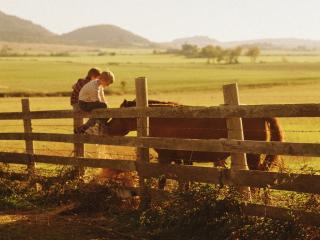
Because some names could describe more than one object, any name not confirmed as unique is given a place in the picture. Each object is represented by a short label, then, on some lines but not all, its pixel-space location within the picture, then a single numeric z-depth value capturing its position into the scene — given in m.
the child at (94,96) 9.72
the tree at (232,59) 192.48
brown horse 9.25
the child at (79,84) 10.33
